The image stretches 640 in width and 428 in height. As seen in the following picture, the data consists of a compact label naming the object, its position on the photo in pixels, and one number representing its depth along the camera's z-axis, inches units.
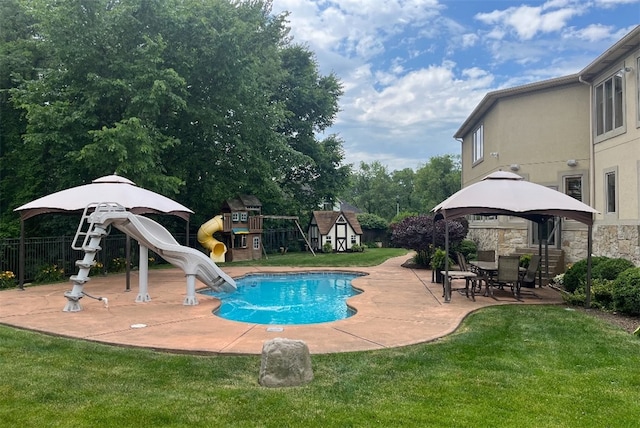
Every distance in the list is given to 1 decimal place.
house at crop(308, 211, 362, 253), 1061.1
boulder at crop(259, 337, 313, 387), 196.9
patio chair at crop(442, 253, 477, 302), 433.8
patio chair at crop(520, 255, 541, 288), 474.3
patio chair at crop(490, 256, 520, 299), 436.1
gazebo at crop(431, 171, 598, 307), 395.5
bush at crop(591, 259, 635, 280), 423.8
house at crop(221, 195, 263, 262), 815.7
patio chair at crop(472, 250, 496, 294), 447.5
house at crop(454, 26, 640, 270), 474.9
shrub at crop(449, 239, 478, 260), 740.0
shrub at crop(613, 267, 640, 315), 343.6
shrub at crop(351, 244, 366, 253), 1079.6
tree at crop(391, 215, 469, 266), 684.7
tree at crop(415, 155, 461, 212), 2166.6
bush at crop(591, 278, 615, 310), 382.0
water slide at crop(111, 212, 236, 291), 397.1
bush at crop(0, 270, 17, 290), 500.1
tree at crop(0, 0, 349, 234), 614.5
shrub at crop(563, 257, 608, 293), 446.0
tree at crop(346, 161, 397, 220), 2532.0
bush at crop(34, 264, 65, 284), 543.8
